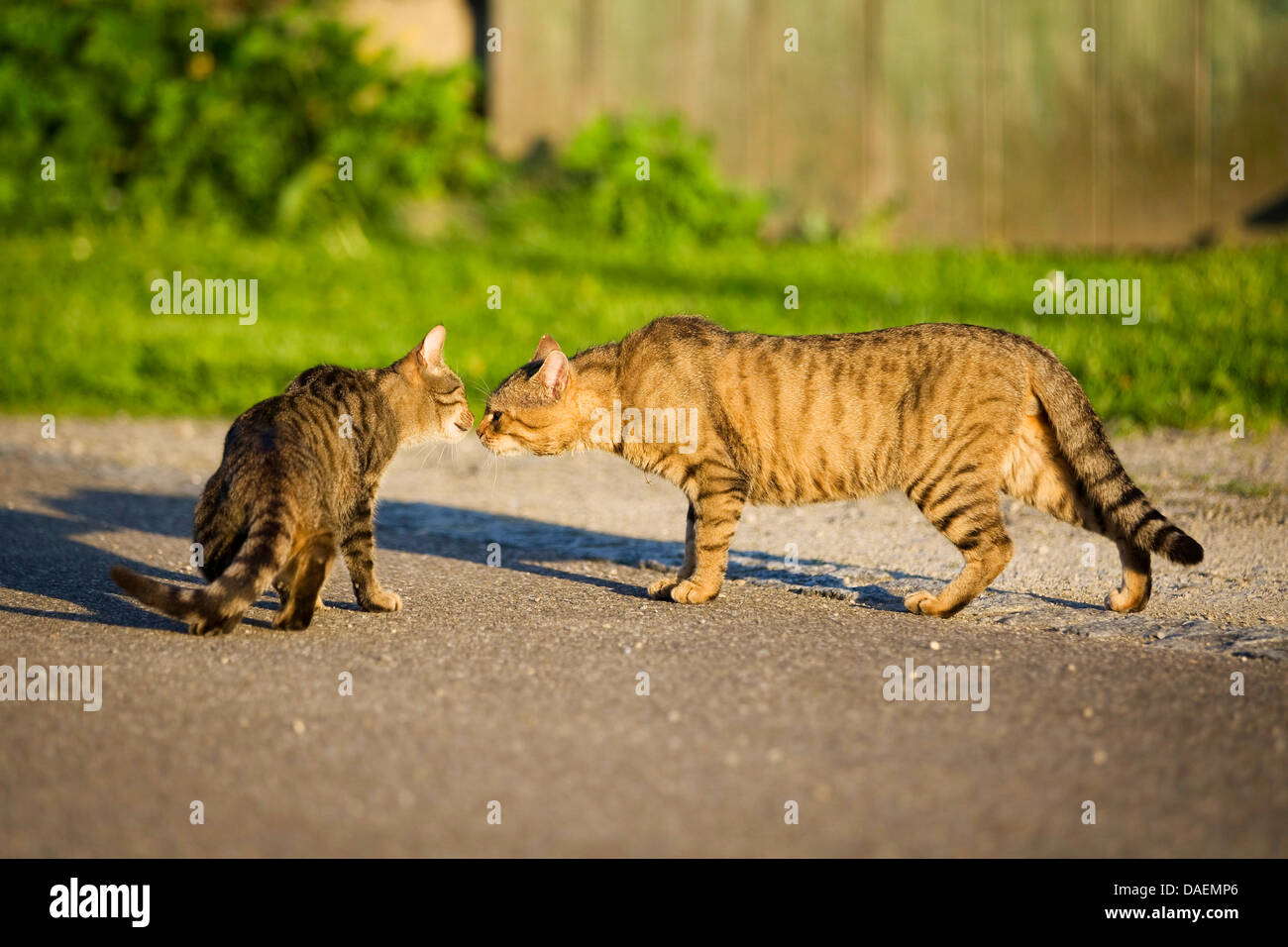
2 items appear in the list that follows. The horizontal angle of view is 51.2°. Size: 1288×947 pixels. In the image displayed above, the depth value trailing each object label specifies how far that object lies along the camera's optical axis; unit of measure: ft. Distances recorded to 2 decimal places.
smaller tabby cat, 14.64
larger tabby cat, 16.60
